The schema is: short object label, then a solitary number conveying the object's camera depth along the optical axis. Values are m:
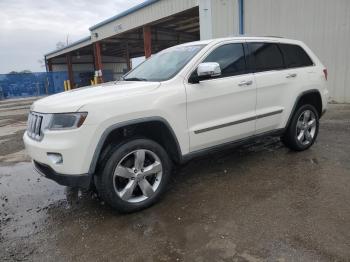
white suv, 3.11
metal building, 9.55
